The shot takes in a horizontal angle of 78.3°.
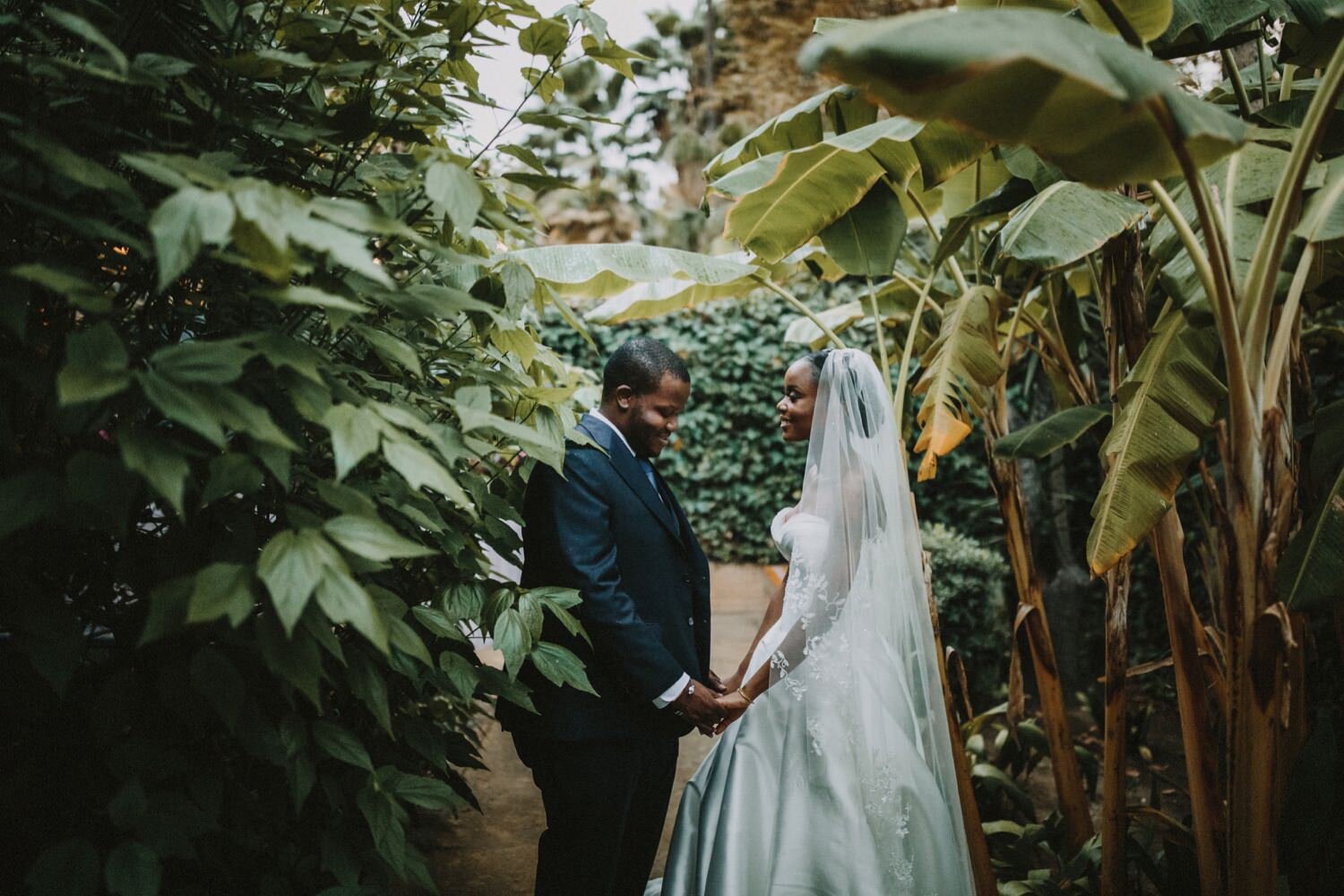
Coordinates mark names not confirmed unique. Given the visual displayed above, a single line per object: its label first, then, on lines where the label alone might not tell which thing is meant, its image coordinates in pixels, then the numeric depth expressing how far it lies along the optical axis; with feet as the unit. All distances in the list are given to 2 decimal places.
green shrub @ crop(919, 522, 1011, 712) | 17.60
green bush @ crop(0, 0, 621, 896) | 3.75
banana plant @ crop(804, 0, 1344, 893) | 4.40
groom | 7.87
